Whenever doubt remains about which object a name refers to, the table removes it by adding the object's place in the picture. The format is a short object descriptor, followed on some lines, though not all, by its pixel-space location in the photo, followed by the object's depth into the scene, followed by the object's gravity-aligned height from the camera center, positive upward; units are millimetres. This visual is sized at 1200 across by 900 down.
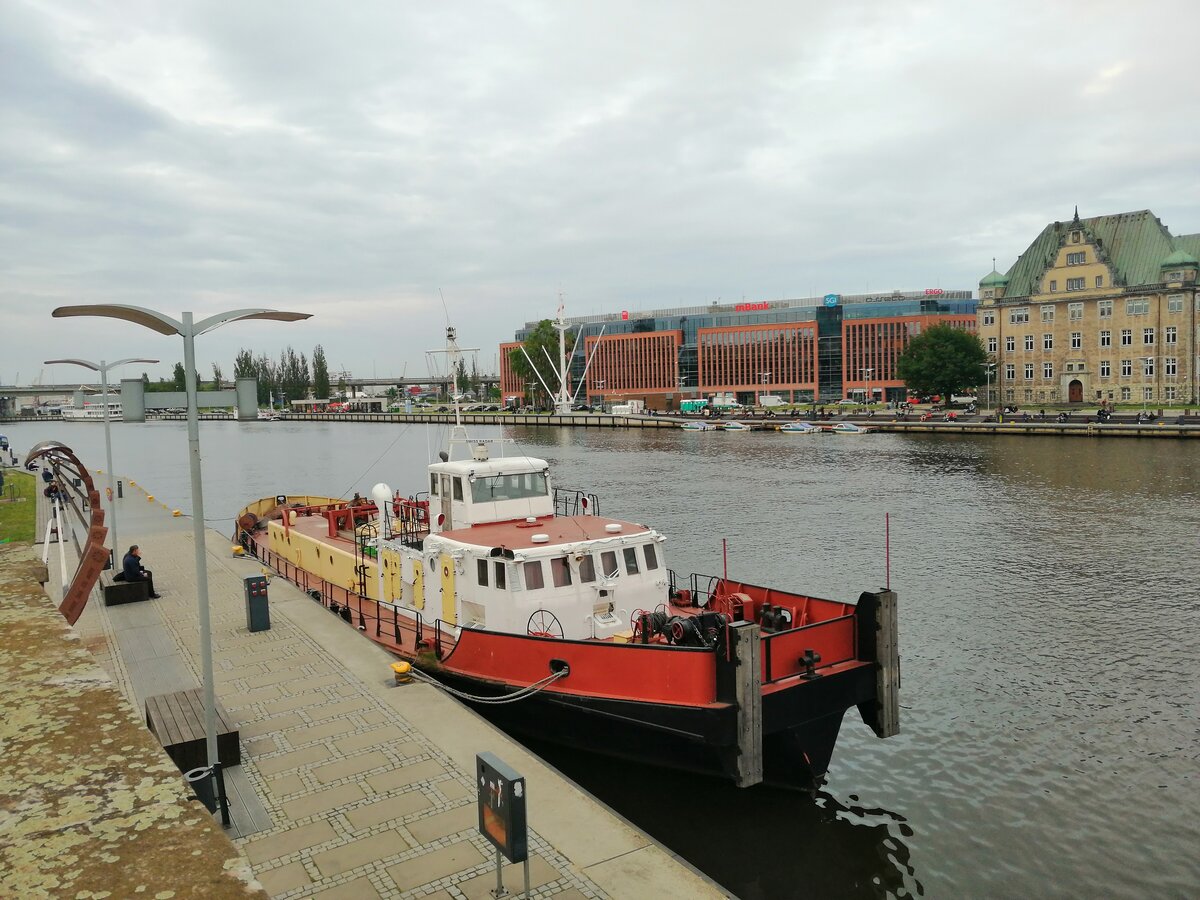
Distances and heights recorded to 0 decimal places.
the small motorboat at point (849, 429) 98562 -5076
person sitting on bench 22328 -4384
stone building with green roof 98188 +8049
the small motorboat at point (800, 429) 103869 -5129
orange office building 144250 +7994
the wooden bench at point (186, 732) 11500 -4651
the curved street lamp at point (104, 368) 23062 +1255
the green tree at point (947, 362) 107750 +2919
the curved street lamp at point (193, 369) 10344 +492
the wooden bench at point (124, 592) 21781 -4875
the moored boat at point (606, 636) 13172 -4497
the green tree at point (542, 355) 162375 +8513
